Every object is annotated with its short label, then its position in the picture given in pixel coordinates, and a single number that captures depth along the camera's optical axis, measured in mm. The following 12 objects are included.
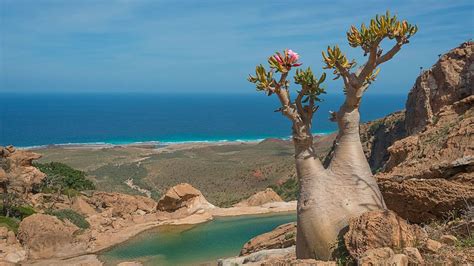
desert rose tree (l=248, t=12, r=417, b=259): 5484
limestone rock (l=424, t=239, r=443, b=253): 4828
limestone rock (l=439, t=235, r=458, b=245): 5191
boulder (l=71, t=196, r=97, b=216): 22109
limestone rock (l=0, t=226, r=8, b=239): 16047
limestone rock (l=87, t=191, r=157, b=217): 23031
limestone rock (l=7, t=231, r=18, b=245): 16031
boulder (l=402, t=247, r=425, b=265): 4512
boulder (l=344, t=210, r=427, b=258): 4785
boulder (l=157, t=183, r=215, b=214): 22578
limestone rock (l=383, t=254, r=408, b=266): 4316
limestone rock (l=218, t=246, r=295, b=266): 9477
